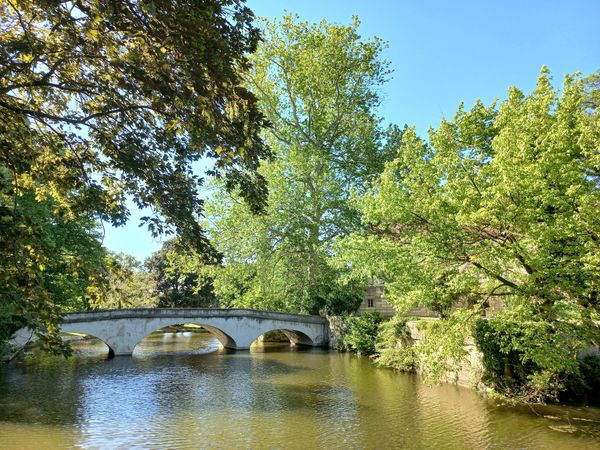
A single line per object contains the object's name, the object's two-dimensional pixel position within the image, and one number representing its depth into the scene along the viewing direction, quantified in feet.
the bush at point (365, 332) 84.48
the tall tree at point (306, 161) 86.99
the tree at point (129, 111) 16.70
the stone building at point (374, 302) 113.91
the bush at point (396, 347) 67.05
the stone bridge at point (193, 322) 82.53
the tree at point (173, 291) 150.00
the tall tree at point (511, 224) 32.83
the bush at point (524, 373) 38.10
